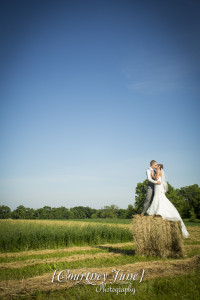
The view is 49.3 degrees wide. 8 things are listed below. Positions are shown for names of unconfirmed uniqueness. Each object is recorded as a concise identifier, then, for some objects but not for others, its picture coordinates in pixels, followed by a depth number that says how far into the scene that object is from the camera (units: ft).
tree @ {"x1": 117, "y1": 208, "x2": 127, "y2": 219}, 352.28
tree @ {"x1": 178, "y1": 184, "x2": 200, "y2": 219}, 250.92
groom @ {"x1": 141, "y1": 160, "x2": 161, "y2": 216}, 27.43
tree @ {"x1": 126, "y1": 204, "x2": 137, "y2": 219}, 181.63
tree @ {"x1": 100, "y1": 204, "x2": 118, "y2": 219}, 349.82
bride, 24.64
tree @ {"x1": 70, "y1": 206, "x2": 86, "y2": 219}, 328.70
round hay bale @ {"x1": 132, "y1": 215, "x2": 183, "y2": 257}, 23.09
